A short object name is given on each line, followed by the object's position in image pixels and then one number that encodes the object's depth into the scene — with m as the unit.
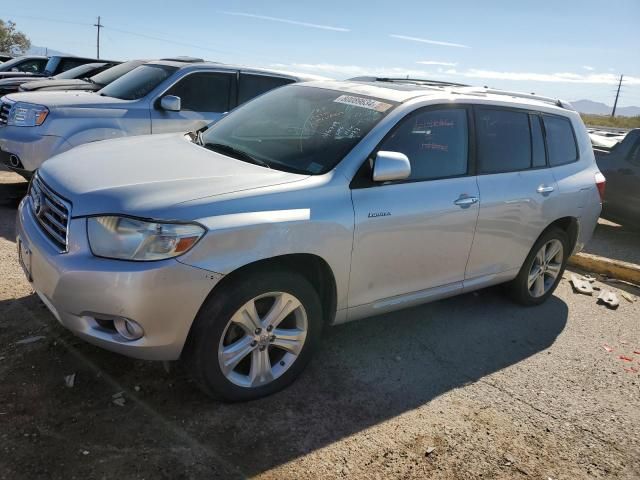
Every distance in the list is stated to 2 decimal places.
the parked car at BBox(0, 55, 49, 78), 14.64
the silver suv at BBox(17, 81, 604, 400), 2.71
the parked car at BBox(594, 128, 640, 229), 7.92
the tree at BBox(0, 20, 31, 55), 72.44
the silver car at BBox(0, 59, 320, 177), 6.19
